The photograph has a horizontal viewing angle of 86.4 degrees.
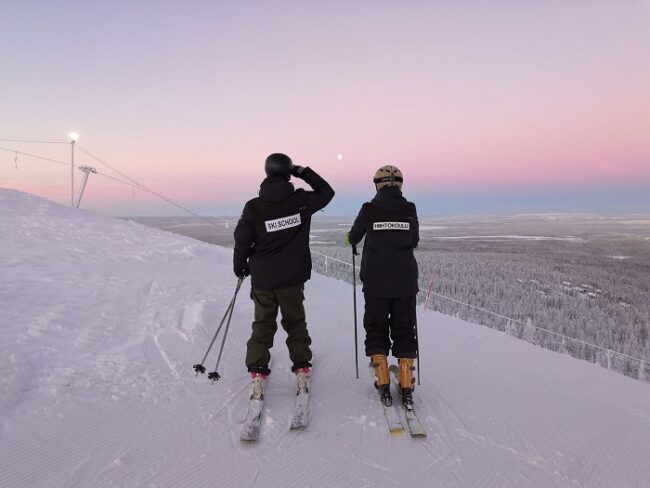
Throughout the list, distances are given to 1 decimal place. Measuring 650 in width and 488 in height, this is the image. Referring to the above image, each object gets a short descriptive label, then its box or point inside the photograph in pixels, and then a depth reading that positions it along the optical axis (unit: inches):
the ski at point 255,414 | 110.2
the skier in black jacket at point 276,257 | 130.6
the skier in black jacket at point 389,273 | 142.4
